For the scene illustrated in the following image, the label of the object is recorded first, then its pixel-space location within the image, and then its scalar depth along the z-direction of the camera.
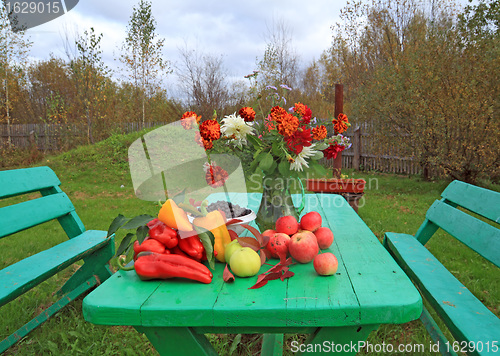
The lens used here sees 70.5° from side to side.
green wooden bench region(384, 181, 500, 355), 1.47
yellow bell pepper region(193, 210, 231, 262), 1.45
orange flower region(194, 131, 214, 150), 1.62
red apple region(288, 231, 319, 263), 1.44
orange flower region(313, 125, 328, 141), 1.65
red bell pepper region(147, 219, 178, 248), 1.38
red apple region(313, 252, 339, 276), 1.34
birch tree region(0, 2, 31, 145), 12.70
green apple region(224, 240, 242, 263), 1.41
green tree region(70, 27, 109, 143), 11.79
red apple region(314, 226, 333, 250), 1.63
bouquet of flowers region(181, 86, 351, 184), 1.57
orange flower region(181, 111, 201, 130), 1.66
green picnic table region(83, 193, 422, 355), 1.12
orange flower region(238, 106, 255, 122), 1.72
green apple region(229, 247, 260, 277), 1.33
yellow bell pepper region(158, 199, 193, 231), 1.38
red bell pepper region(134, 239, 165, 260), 1.35
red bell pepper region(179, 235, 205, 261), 1.40
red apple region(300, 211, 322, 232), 1.66
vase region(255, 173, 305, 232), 1.77
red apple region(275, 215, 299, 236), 1.60
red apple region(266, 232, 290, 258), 1.49
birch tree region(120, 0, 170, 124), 13.84
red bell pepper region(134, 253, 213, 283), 1.30
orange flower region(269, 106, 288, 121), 1.50
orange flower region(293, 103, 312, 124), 1.68
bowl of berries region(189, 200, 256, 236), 1.71
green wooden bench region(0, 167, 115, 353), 2.03
